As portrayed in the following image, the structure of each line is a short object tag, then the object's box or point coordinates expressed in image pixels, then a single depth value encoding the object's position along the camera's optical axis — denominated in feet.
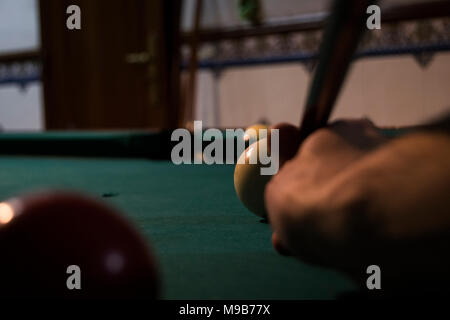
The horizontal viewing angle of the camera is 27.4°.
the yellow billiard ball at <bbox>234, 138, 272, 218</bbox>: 1.87
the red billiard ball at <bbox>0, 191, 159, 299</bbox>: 1.14
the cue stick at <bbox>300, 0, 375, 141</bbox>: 1.37
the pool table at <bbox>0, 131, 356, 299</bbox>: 1.38
